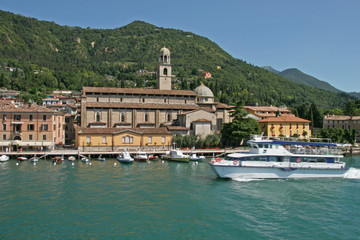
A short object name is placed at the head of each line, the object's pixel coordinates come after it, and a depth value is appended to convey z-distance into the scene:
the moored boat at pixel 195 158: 53.34
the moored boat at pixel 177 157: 51.54
